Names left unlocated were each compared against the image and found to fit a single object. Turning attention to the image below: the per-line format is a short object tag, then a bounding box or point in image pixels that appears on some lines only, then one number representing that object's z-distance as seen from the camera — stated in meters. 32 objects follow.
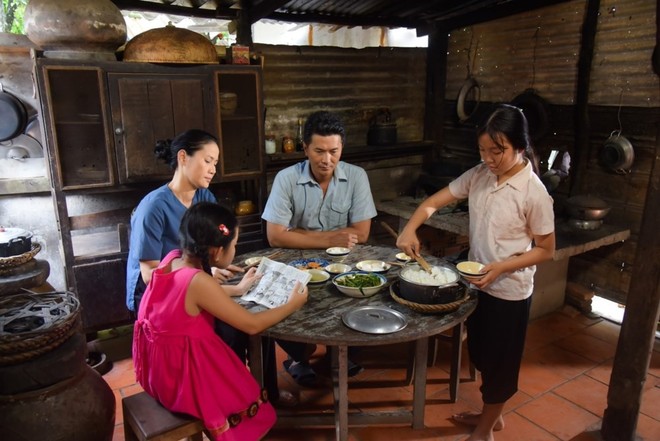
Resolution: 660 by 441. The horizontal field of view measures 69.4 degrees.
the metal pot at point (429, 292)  2.57
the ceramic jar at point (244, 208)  5.16
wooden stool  2.29
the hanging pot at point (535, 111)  5.44
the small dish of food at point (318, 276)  2.95
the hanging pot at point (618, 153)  4.73
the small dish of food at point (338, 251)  3.45
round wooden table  2.40
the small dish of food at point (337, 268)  3.14
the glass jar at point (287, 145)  5.80
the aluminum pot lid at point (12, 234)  3.76
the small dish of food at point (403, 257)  3.34
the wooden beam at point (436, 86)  6.70
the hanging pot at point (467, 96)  6.38
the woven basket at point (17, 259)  3.68
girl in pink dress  2.30
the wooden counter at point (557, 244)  4.49
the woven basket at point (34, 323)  2.54
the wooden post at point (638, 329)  2.91
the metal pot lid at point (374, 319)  2.44
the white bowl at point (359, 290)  2.77
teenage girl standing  2.64
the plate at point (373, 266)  3.17
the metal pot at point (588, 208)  4.70
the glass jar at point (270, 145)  5.64
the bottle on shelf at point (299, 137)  5.95
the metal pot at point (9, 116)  4.28
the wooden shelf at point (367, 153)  5.75
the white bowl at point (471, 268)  2.67
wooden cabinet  4.10
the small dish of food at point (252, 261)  3.21
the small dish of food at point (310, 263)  3.21
